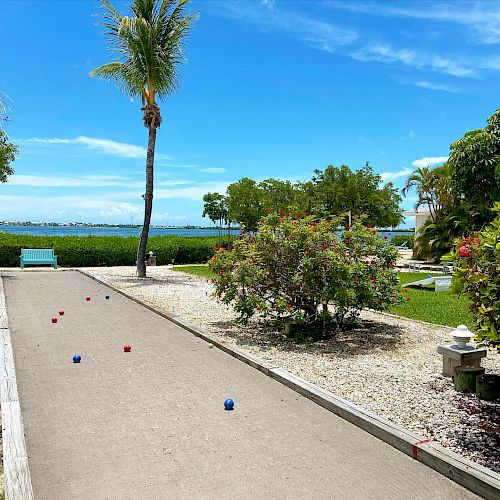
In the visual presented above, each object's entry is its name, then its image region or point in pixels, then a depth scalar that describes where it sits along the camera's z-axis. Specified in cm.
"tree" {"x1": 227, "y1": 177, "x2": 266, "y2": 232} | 5025
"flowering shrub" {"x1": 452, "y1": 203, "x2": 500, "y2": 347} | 404
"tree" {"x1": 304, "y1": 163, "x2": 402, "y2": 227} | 4350
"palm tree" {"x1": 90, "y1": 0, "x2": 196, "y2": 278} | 1858
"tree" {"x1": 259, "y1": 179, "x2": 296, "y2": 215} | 5009
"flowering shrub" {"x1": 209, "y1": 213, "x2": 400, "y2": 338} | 810
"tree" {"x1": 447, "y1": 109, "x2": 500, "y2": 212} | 2541
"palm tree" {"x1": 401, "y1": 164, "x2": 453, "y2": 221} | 3123
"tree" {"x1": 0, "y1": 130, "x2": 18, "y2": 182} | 1811
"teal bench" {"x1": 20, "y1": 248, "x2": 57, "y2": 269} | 2277
